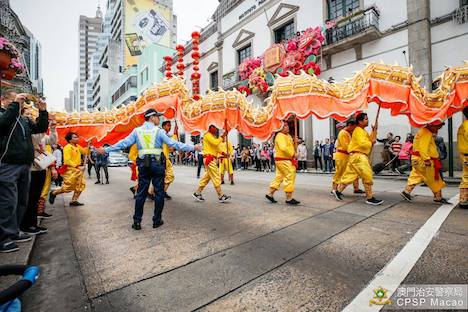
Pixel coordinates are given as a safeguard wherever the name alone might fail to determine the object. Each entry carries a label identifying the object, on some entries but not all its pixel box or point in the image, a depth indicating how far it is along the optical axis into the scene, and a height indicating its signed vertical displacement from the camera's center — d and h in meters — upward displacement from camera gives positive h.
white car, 24.90 +0.01
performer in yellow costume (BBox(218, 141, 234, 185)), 9.04 -0.23
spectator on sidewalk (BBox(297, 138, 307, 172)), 14.48 +0.15
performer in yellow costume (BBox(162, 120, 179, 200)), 6.85 -0.20
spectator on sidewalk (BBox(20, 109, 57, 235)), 4.25 -0.44
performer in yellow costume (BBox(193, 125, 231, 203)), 6.24 -0.05
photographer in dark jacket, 3.08 -0.03
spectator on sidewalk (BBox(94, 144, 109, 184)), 11.68 -0.16
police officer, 4.28 -0.01
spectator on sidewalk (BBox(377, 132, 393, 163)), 11.80 +0.22
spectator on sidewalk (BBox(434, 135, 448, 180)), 8.16 +0.21
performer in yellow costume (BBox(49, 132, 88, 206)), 6.10 -0.11
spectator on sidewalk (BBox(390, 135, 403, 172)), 10.97 +0.17
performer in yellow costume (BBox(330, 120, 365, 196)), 6.44 +0.07
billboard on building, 50.09 +25.95
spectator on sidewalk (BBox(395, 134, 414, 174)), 10.20 -0.06
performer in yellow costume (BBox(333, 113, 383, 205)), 5.54 -0.08
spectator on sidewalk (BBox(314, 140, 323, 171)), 14.17 +0.24
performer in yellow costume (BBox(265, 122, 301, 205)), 5.75 -0.15
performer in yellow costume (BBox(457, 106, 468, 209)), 4.91 -0.09
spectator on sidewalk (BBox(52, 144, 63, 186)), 7.03 +0.15
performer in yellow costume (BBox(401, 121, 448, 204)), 5.32 -0.17
